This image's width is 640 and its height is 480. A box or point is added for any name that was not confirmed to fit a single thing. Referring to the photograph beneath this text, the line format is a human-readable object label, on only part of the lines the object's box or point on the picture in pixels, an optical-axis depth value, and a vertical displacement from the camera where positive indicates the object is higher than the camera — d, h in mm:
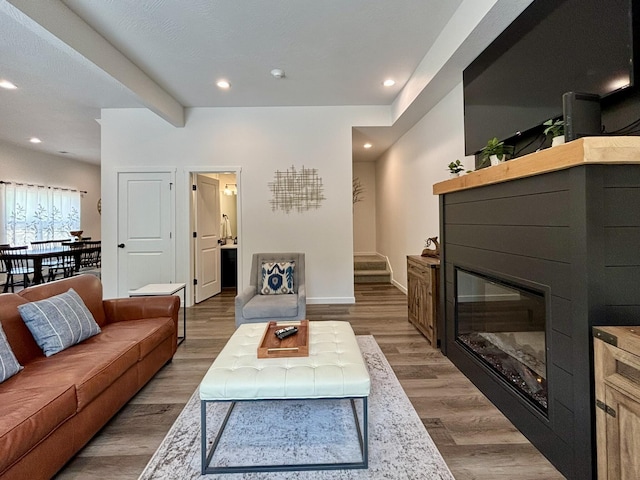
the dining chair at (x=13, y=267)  5207 -372
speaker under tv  1445 +582
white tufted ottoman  1487 -688
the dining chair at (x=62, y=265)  6029 -404
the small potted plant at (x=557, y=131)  1590 +571
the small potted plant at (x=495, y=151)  2143 +617
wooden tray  1765 -623
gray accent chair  3051 -642
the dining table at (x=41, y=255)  5277 -167
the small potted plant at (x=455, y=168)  2735 +640
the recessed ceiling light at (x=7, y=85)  3686 +1963
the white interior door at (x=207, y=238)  4906 +84
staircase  6332 -625
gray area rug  1481 -1093
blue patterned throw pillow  3643 -435
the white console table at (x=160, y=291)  2990 -471
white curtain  6322 +745
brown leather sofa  1279 -690
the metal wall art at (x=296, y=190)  4727 +791
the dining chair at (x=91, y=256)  6742 -270
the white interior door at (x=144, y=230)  4660 +215
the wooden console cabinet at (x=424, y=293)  2980 -565
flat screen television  1480 +1042
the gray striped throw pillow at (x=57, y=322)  1884 -490
